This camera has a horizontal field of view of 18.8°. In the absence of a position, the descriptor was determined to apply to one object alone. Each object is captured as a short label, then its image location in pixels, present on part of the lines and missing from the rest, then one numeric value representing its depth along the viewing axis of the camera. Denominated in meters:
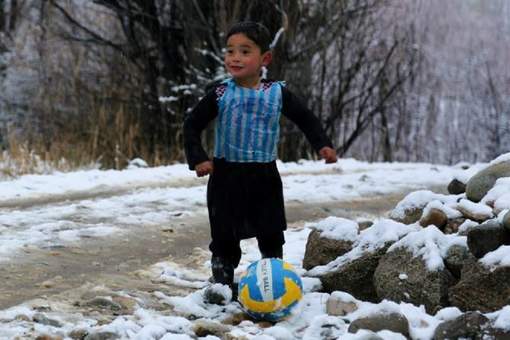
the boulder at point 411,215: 9.72
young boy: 8.00
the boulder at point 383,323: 6.59
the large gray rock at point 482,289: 6.72
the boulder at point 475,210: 8.33
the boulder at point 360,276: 8.16
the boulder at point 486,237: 7.32
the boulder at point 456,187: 11.81
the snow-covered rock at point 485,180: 9.25
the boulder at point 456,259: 7.54
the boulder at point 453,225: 8.70
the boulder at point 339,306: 7.47
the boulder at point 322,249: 8.90
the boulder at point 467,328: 6.12
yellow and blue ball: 7.39
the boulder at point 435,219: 8.80
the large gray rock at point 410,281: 7.27
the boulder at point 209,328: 6.97
